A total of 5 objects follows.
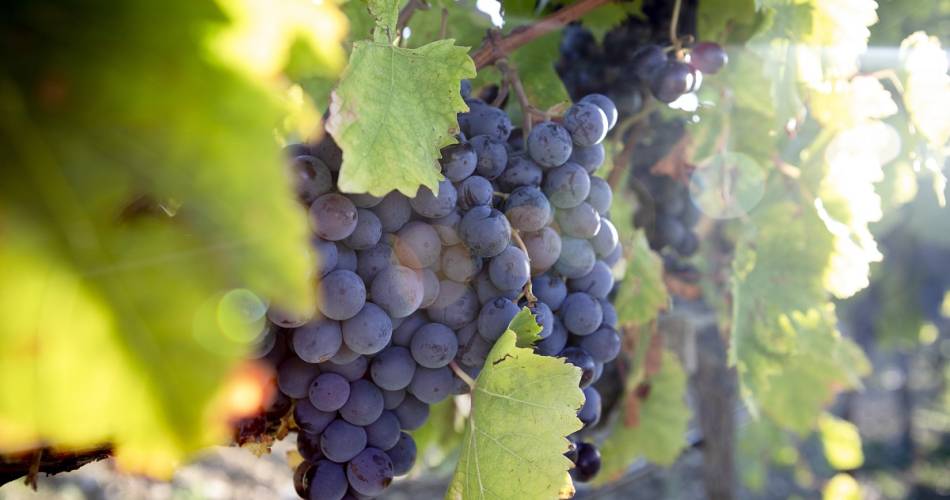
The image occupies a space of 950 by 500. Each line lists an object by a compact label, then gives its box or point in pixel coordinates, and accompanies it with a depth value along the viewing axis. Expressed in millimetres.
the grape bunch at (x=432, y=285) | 352
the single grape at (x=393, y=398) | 381
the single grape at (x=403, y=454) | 392
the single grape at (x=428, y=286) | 365
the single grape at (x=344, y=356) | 359
